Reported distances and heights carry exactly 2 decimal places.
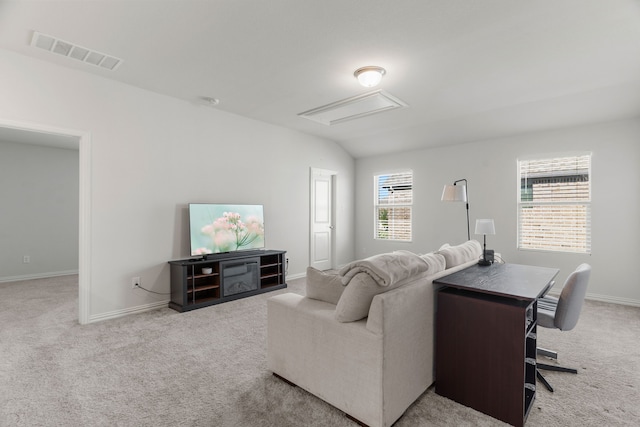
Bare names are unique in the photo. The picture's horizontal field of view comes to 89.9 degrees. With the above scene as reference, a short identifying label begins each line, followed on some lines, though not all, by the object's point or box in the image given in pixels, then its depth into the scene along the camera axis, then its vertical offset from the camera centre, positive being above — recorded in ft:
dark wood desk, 5.92 -2.62
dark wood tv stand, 12.94 -2.96
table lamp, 10.75 -0.53
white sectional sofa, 5.64 -2.44
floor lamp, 12.32 +0.70
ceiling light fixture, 10.50 +4.53
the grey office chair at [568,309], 7.18 -2.25
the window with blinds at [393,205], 21.02 +0.40
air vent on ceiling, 9.08 +4.85
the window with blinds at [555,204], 14.93 +0.35
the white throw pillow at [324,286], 7.09 -1.69
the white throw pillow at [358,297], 5.98 -1.61
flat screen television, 13.83 -0.76
